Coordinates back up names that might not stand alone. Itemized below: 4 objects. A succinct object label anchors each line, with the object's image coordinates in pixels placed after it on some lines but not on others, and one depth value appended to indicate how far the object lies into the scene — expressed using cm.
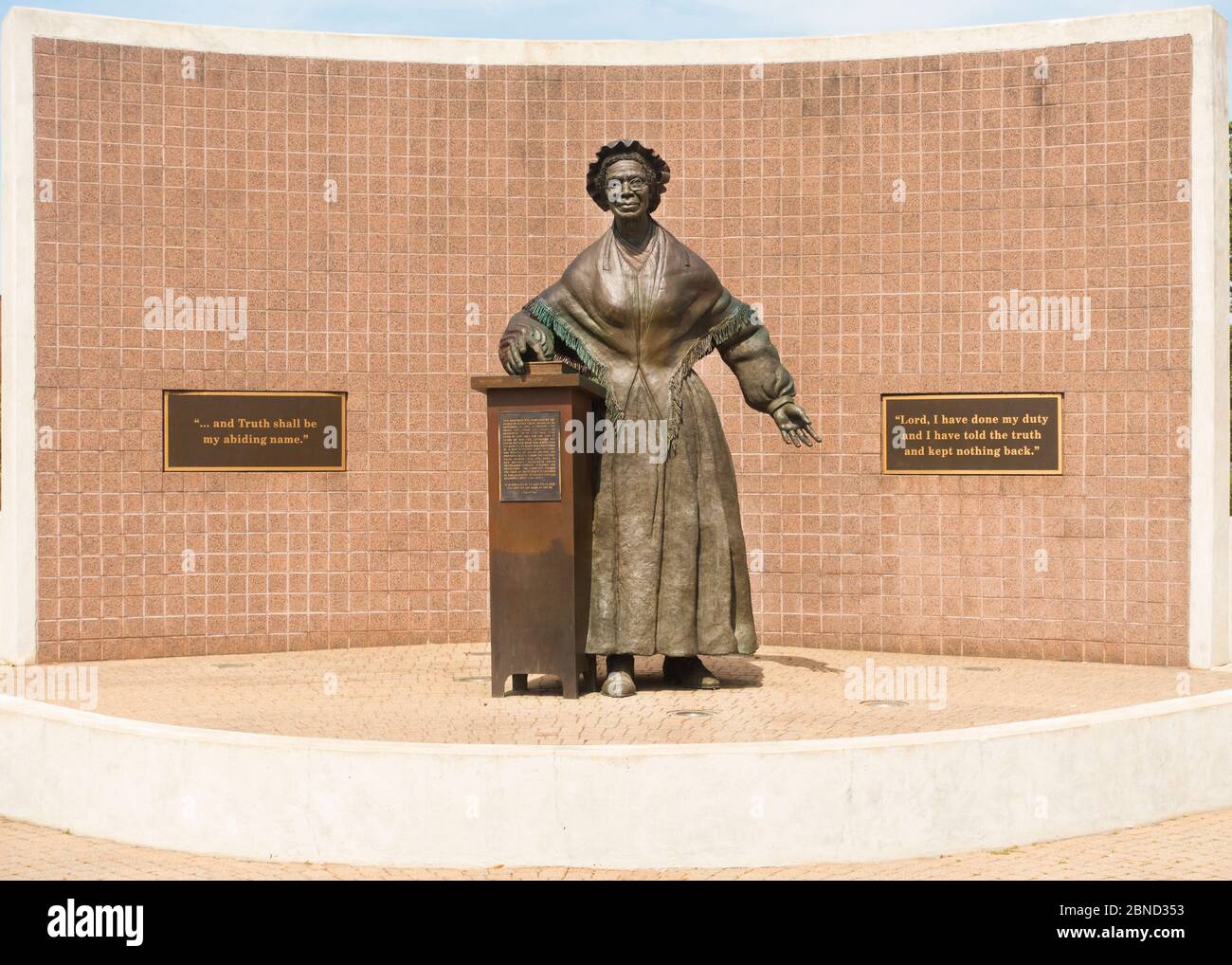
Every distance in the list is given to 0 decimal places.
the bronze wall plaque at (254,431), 1060
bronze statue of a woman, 805
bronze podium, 781
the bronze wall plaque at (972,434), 1046
